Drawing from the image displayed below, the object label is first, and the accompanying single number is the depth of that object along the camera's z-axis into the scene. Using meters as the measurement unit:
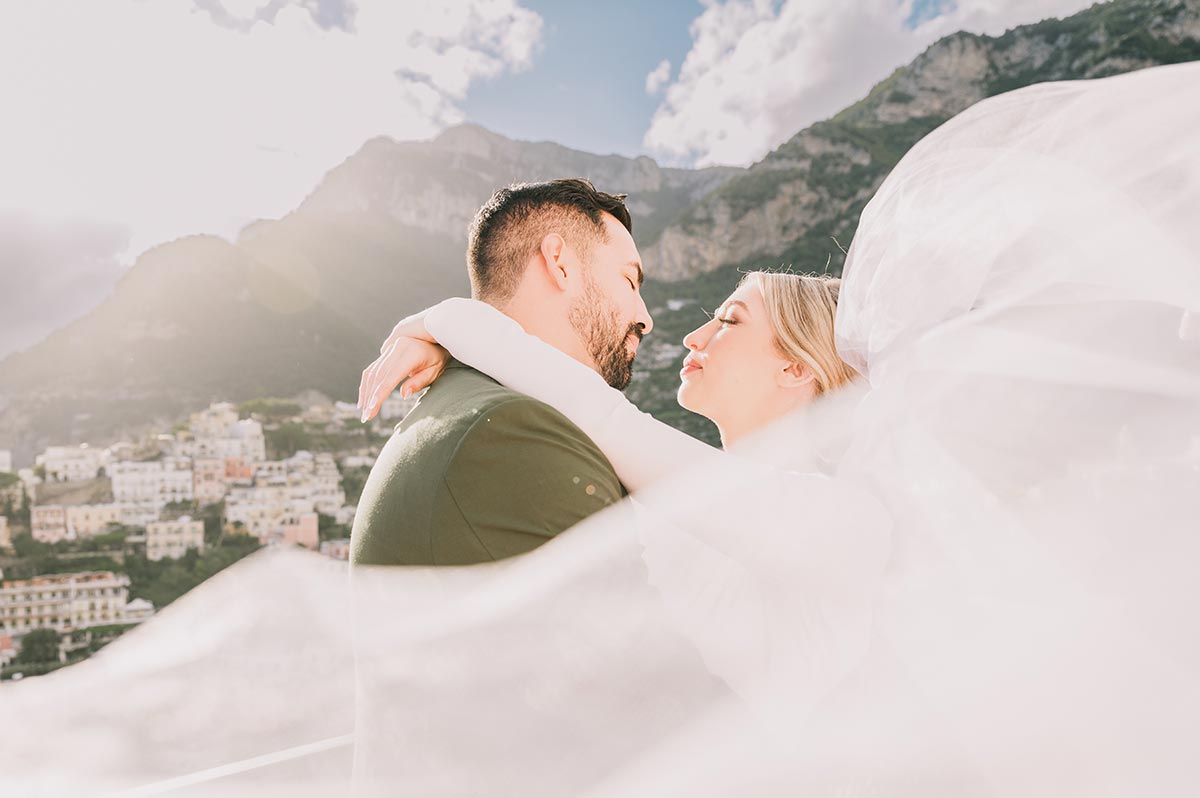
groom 1.01
